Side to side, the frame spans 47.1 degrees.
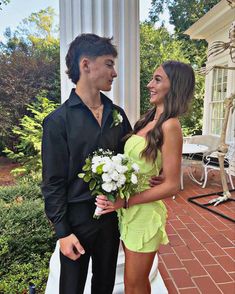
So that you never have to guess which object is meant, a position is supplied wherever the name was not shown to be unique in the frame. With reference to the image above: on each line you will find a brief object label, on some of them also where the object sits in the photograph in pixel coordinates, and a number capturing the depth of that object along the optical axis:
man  1.19
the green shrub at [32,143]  4.36
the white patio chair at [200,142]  5.78
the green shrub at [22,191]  3.52
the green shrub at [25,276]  2.01
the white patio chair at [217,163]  4.83
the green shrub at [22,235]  2.33
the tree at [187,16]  11.16
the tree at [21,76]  7.18
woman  1.28
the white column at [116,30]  1.66
